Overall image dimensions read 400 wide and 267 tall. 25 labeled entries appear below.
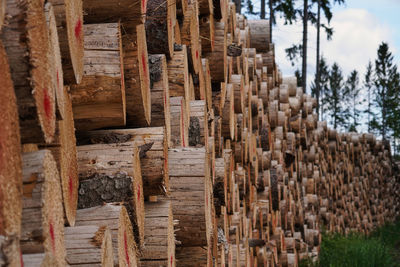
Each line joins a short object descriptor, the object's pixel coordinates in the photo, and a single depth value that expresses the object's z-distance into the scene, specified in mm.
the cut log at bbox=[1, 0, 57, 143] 4069
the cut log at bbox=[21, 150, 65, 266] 4071
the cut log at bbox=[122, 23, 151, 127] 4755
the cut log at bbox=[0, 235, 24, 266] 3732
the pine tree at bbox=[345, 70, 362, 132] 80434
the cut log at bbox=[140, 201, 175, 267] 4799
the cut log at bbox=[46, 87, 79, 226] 4286
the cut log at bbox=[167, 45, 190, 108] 5347
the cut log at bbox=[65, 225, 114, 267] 4264
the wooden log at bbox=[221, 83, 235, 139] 6781
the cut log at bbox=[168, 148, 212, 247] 5119
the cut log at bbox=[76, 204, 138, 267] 4416
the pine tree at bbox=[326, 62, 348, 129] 68401
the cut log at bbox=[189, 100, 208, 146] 5568
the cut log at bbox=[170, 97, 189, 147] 5245
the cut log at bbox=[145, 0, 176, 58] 5150
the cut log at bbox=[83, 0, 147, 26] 4664
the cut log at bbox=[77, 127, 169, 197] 4773
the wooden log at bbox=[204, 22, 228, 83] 6340
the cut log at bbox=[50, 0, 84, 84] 4305
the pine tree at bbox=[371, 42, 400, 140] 56684
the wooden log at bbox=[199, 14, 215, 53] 6155
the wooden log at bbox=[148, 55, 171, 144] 5010
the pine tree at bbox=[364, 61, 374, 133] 74400
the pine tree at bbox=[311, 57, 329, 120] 69117
